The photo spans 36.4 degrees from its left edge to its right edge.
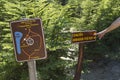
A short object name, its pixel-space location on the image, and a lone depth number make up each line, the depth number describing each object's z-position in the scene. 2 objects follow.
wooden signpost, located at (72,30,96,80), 2.22
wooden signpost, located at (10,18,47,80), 1.63
